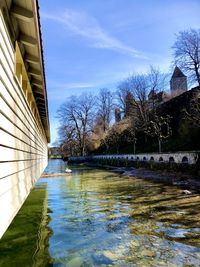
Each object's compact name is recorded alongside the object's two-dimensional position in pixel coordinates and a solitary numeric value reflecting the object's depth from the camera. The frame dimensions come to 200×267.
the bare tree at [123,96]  34.25
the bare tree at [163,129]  25.09
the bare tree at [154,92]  29.00
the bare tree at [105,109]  41.89
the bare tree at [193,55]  19.98
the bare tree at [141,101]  28.17
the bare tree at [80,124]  37.55
